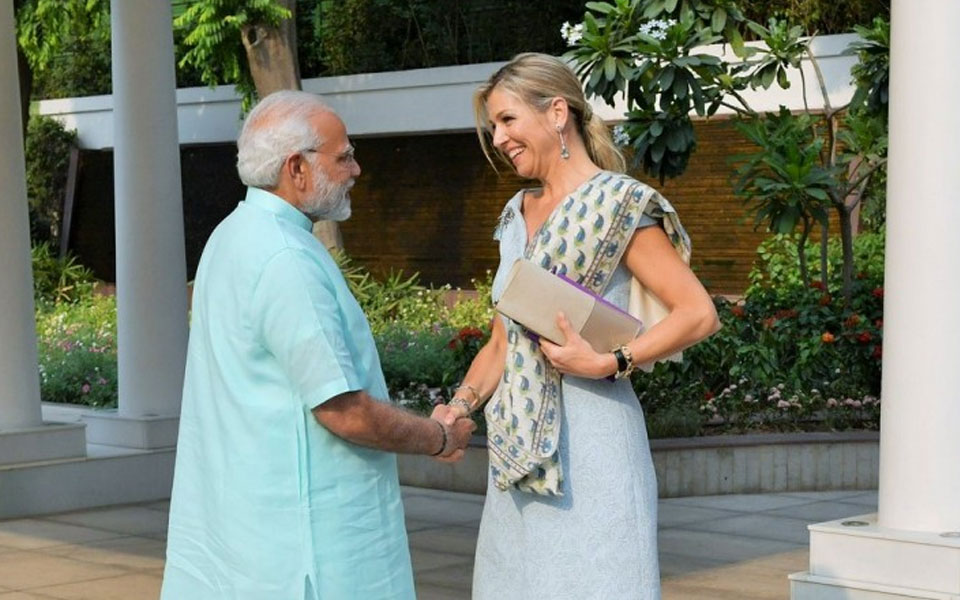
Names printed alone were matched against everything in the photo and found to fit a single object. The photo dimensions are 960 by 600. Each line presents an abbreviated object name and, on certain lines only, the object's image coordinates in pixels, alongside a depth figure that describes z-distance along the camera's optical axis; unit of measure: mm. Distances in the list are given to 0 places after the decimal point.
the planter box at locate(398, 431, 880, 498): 10055
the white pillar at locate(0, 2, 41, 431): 9352
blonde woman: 3730
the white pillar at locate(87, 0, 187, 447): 10070
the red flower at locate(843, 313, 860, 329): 11555
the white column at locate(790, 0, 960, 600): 5281
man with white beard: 3357
